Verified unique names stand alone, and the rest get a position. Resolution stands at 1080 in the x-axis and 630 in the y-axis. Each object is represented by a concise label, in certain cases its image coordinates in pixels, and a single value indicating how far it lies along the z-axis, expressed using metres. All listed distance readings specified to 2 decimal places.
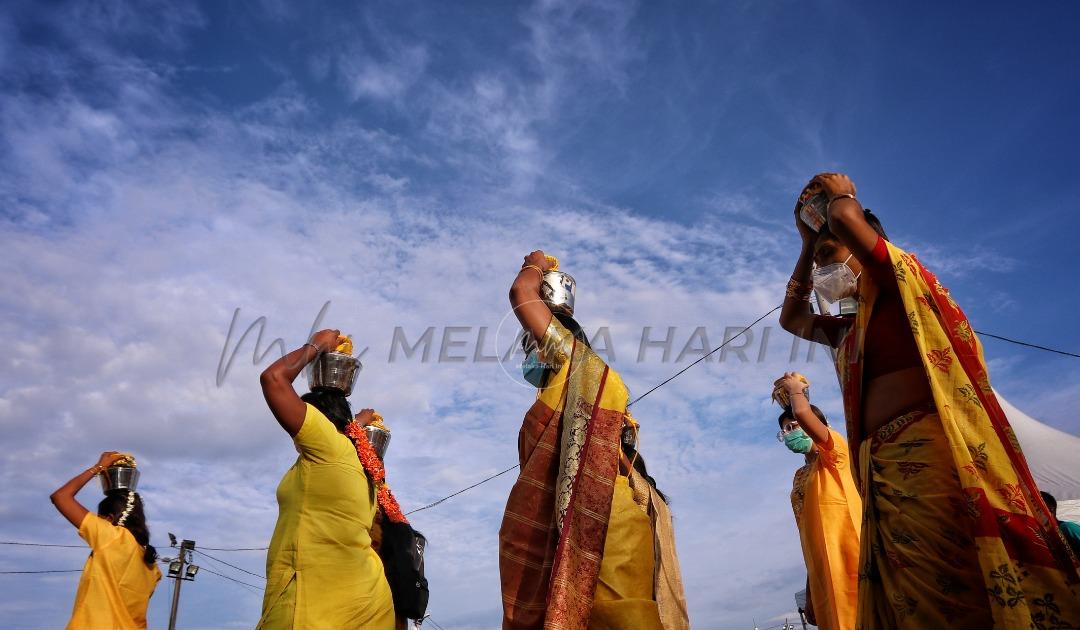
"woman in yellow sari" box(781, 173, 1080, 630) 2.17
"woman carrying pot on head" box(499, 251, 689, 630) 2.76
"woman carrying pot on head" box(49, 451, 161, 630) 5.42
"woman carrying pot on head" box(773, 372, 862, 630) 4.94
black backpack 4.59
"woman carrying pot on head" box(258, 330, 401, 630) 3.70
